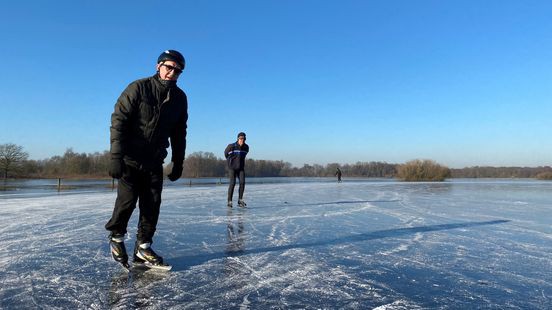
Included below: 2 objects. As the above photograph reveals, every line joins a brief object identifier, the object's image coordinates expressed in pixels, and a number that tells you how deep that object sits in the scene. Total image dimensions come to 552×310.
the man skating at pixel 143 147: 2.87
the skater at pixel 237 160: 8.13
